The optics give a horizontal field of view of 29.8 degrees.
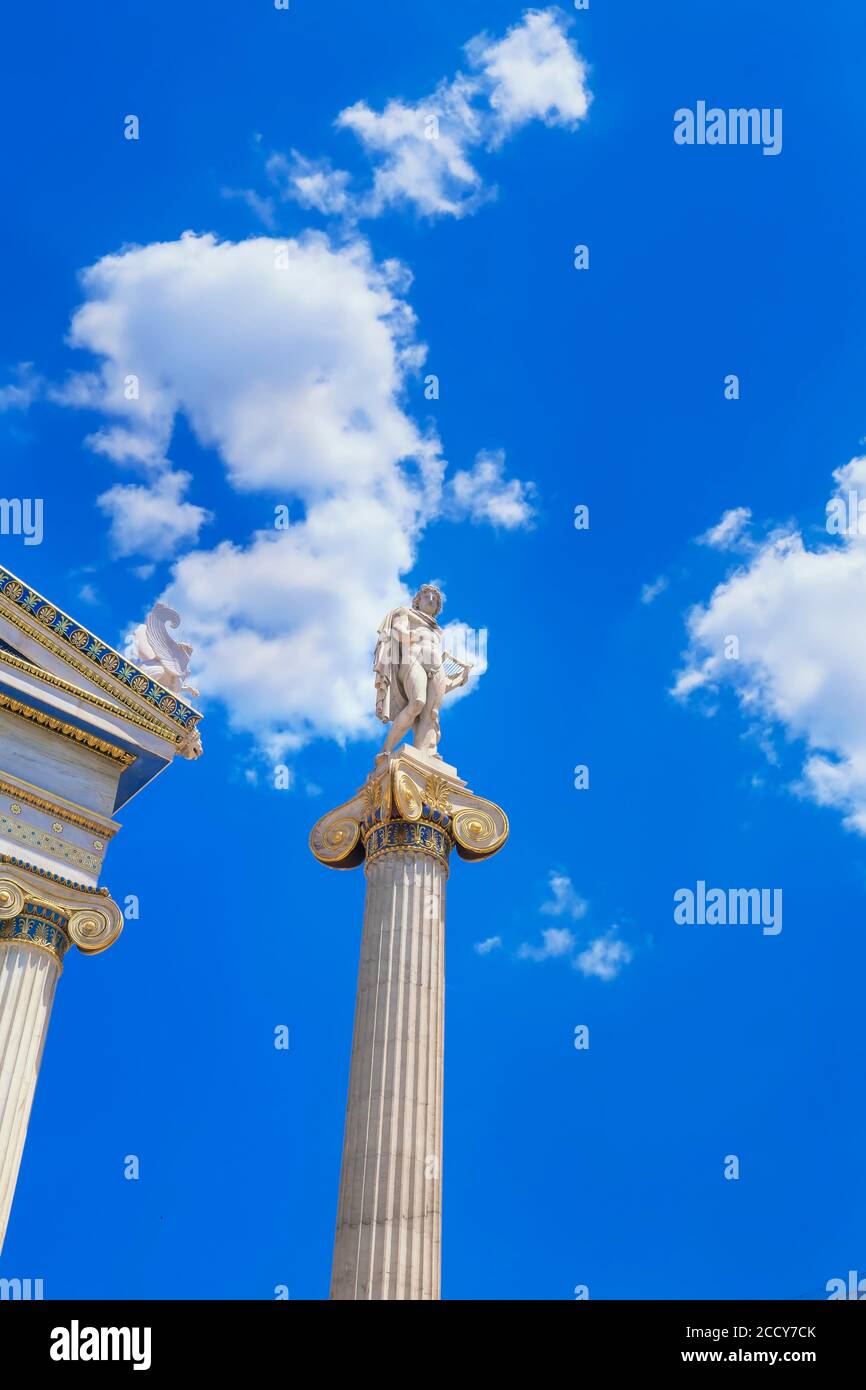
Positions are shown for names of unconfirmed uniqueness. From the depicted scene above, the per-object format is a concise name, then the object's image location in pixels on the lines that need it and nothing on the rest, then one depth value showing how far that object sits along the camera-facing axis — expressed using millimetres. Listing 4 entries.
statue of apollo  24688
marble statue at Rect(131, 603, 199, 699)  27219
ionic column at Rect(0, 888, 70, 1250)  21312
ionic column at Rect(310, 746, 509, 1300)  19594
